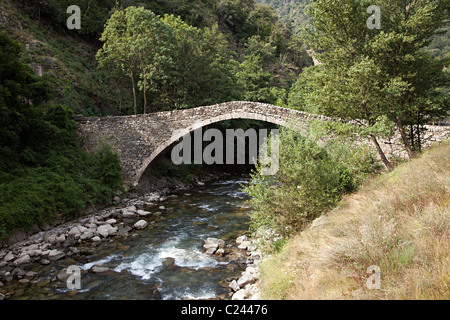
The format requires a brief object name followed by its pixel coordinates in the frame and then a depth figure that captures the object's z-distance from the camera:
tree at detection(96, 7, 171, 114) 17.09
